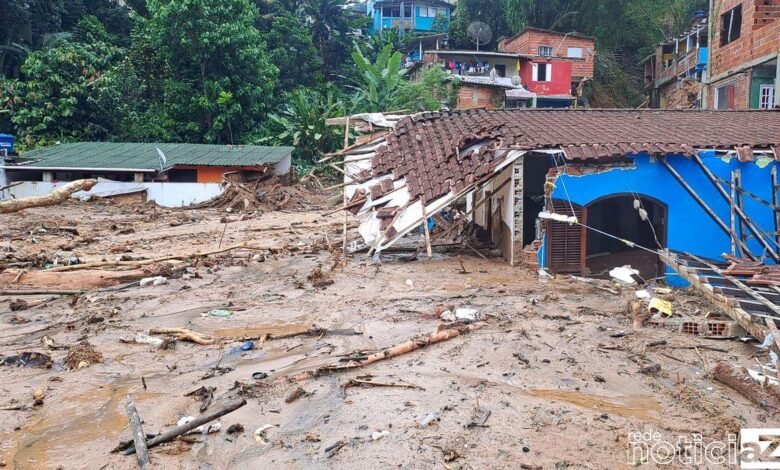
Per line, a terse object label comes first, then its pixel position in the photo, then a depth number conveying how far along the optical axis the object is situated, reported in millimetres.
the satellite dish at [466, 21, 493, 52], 39394
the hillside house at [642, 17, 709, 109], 30141
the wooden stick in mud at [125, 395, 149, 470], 4987
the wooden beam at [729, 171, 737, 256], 11997
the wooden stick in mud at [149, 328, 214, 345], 8281
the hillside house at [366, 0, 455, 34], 47344
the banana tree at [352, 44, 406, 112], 26812
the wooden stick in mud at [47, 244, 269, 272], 11933
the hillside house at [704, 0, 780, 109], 18067
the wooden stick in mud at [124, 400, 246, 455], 5297
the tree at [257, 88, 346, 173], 28984
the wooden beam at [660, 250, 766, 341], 7031
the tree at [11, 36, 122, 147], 27547
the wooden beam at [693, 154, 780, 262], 11123
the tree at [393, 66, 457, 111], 29984
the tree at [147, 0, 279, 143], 29938
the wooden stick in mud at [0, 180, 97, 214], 8766
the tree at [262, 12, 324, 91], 36438
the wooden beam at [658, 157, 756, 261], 11683
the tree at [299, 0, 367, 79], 38094
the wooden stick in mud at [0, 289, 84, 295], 10758
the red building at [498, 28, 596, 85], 36562
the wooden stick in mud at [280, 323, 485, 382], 6829
